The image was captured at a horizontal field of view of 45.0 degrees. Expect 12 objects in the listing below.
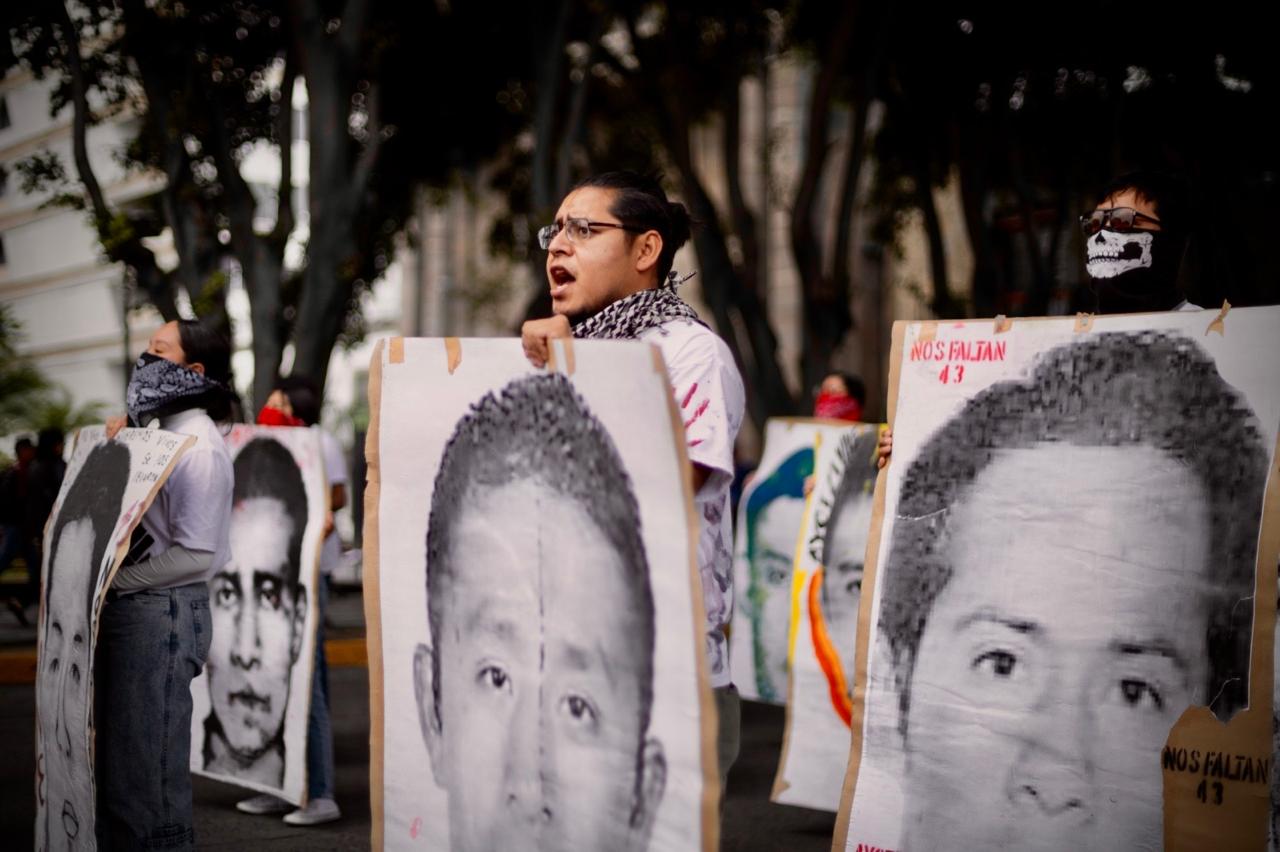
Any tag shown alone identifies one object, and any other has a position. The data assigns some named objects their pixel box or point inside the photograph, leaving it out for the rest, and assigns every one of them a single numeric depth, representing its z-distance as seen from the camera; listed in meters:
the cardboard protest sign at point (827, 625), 5.73
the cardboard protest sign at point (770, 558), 7.29
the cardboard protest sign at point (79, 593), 3.87
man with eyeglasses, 2.83
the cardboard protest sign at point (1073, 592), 3.08
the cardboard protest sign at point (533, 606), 2.57
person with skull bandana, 3.68
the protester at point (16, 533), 10.79
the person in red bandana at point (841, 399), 7.55
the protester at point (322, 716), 5.91
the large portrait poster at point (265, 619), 5.96
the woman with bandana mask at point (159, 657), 3.94
